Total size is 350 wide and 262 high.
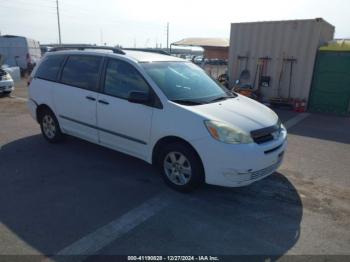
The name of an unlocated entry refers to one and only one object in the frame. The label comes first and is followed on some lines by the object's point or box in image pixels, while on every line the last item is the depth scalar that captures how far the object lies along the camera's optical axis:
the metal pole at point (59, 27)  50.12
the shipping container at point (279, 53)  10.07
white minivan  3.63
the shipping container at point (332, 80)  9.58
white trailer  18.80
